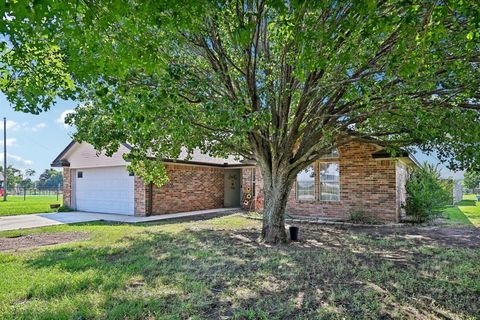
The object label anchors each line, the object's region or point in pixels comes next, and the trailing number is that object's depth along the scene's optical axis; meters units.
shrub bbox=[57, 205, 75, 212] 17.19
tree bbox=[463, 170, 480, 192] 34.54
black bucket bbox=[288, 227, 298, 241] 8.73
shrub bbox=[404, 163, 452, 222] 13.16
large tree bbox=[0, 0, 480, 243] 3.73
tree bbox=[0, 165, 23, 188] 51.41
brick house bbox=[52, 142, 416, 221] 12.67
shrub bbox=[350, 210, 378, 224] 12.32
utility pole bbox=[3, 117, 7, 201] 28.05
